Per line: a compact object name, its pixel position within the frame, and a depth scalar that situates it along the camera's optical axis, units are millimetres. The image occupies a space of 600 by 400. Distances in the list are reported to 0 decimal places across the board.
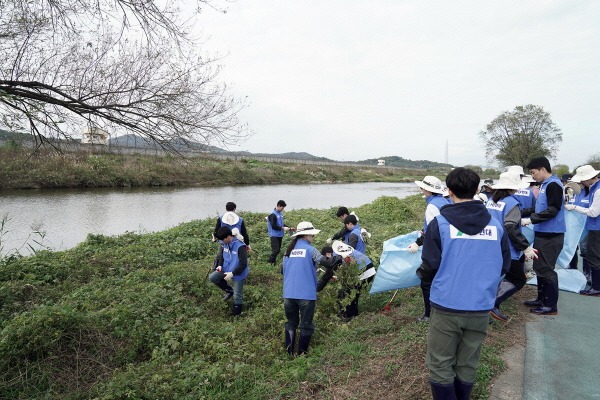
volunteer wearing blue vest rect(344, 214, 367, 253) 6285
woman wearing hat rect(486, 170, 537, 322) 4418
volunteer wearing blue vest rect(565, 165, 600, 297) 5704
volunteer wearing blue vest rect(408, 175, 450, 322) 4940
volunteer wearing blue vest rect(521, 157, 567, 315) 4988
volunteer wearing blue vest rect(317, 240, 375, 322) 5793
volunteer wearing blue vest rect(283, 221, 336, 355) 4973
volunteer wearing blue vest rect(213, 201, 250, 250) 7949
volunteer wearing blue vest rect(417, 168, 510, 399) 2721
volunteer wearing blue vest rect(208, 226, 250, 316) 6566
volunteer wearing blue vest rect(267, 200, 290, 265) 9992
